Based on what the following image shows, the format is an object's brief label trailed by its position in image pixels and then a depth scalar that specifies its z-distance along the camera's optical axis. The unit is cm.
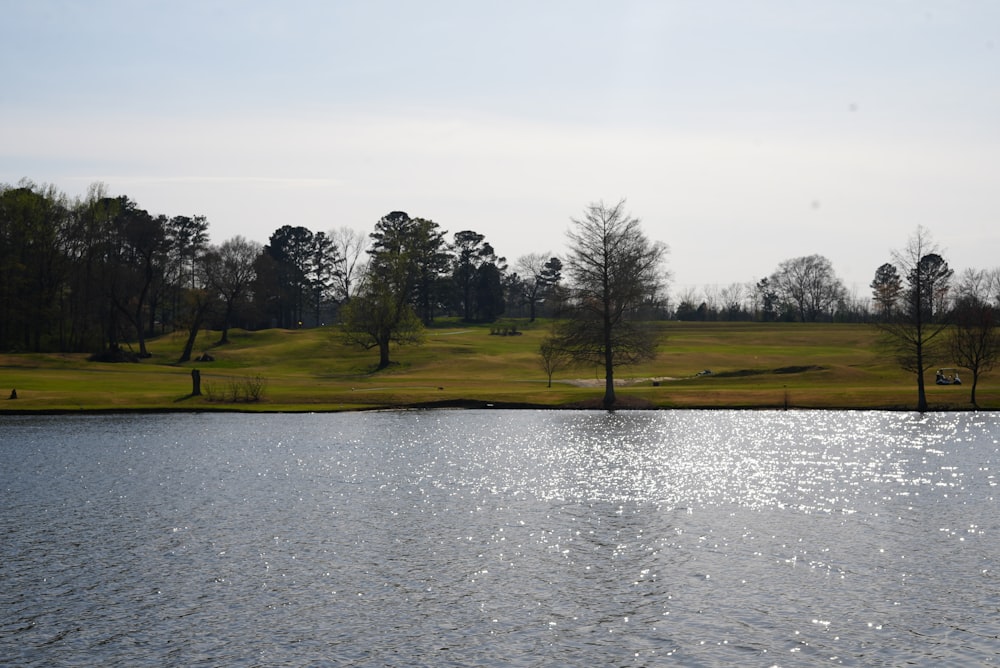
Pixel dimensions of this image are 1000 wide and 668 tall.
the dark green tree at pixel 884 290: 15988
